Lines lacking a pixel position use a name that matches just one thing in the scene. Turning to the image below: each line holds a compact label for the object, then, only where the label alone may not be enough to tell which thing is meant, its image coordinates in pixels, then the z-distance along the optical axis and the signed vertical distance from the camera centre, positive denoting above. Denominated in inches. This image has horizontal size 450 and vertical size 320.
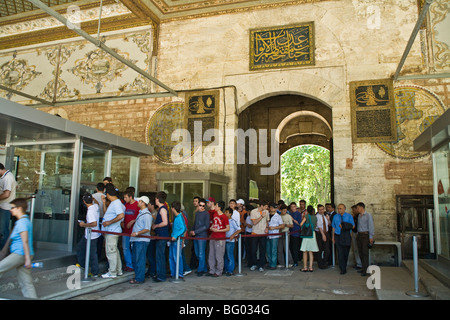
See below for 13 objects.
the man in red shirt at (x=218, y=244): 252.4 -26.9
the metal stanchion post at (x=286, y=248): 282.2 -32.4
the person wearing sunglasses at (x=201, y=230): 253.1 -17.3
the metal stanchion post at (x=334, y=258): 310.1 -43.2
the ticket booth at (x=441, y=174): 223.8 +22.6
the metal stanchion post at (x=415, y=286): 180.4 -39.9
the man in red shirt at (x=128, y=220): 234.7 -10.2
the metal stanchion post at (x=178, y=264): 228.5 -37.5
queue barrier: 207.6 -23.1
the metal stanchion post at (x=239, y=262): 254.7 -39.8
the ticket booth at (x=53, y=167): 249.0 +25.8
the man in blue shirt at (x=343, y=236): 266.1 -21.3
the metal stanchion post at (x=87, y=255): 206.7 -28.9
